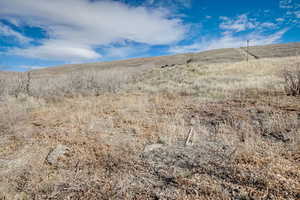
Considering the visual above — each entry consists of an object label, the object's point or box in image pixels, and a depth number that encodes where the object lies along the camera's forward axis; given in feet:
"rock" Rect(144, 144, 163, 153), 13.44
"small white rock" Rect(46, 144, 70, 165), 12.19
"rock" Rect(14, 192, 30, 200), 9.01
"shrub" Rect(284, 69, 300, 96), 23.43
